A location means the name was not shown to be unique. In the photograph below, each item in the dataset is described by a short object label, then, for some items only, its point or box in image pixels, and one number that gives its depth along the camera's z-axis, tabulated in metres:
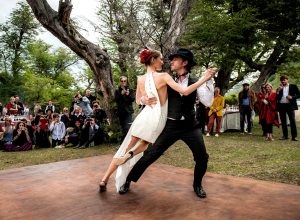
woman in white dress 2.58
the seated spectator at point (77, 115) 8.15
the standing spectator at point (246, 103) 8.74
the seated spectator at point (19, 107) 10.42
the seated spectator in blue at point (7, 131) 7.71
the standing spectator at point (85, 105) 8.33
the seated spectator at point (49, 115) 8.78
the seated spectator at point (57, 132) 8.00
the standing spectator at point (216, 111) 8.31
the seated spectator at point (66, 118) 8.53
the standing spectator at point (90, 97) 8.51
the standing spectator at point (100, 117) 7.59
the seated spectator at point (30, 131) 7.90
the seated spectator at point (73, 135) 7.83
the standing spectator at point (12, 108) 10.01
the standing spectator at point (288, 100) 6.84
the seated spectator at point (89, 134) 7.40
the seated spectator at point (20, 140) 7.47
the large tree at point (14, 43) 25.79
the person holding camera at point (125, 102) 6.48
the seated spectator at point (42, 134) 8.09
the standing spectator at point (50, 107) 10.01
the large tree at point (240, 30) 9.81
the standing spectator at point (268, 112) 7.29
